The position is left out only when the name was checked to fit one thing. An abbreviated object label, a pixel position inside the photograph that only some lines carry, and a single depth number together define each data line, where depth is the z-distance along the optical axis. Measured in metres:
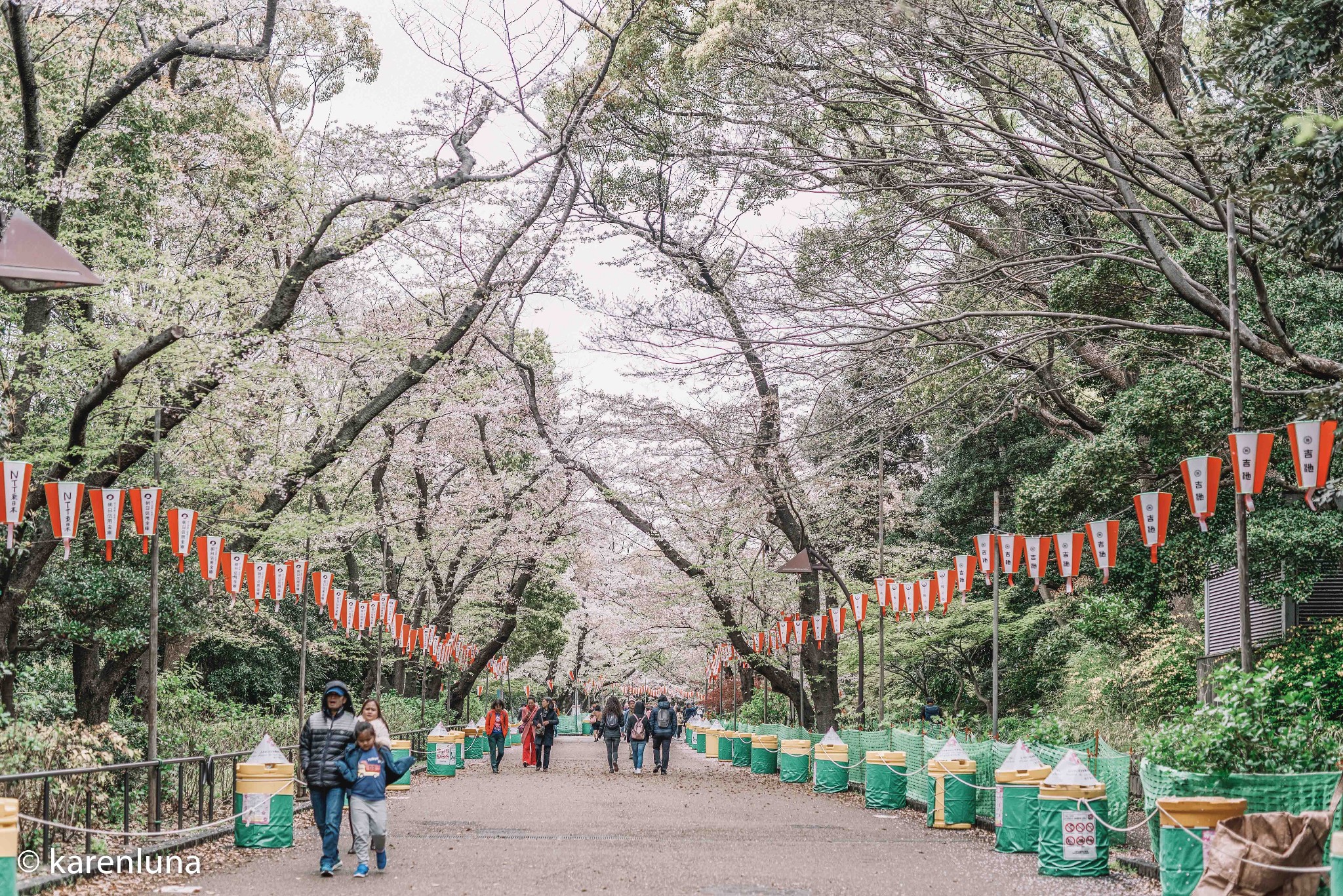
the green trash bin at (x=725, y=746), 33.81
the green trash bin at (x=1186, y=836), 8.12
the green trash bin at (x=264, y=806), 11.49
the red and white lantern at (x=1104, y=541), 13.79
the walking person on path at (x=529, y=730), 29.08
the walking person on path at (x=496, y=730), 26.41
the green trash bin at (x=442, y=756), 24.17
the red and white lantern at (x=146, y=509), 12.74
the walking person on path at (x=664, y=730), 26.19
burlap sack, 7.20
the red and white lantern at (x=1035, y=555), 15.84
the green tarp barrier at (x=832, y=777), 19.80
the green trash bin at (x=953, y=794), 14.06
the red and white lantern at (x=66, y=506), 11.83
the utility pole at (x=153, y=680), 11.83
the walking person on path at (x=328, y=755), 10.23
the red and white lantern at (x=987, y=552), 15.90
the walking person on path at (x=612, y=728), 27.45
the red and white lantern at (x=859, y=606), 21.27
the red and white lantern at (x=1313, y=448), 10.04
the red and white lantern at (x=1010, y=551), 16.05
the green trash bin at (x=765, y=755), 26.05
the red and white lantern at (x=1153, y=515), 12.80
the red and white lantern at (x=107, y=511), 12.25
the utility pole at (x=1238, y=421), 10.32
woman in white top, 10.84
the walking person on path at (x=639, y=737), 27.12
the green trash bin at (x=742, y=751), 30.32
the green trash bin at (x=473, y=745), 31.72
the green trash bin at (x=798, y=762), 22.64
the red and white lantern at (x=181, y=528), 13.55
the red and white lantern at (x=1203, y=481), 11.65
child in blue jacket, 10.11
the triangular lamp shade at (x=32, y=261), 6.94
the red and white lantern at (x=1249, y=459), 10.74
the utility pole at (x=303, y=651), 17.22
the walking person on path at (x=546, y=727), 27.99
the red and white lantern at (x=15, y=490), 10.83
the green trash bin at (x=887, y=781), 16.64
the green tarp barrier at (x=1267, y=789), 8.16
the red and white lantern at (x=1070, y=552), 14.81
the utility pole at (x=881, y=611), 20.59
